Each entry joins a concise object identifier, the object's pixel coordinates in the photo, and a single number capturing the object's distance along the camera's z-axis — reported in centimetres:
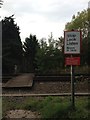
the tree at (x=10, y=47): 2208
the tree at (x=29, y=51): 2890
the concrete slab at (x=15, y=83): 937
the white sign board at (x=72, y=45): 463
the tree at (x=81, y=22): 2951
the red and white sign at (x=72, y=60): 464
